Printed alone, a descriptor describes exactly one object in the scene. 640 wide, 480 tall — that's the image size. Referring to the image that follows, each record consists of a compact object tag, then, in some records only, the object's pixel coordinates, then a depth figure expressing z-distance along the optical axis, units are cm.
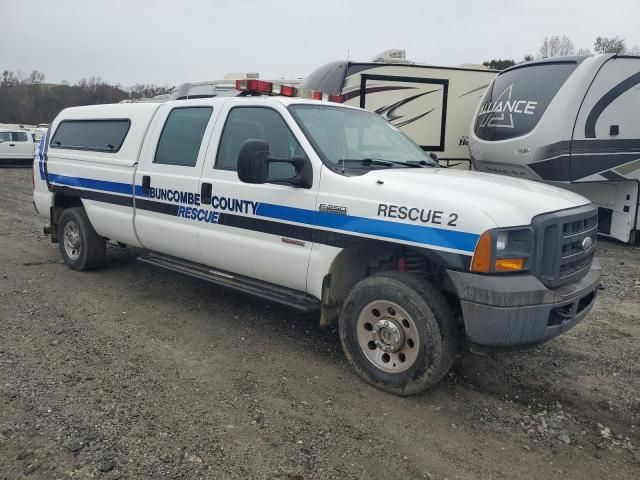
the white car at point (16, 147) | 2323
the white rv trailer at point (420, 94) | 1019
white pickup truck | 339
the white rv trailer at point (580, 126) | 809
